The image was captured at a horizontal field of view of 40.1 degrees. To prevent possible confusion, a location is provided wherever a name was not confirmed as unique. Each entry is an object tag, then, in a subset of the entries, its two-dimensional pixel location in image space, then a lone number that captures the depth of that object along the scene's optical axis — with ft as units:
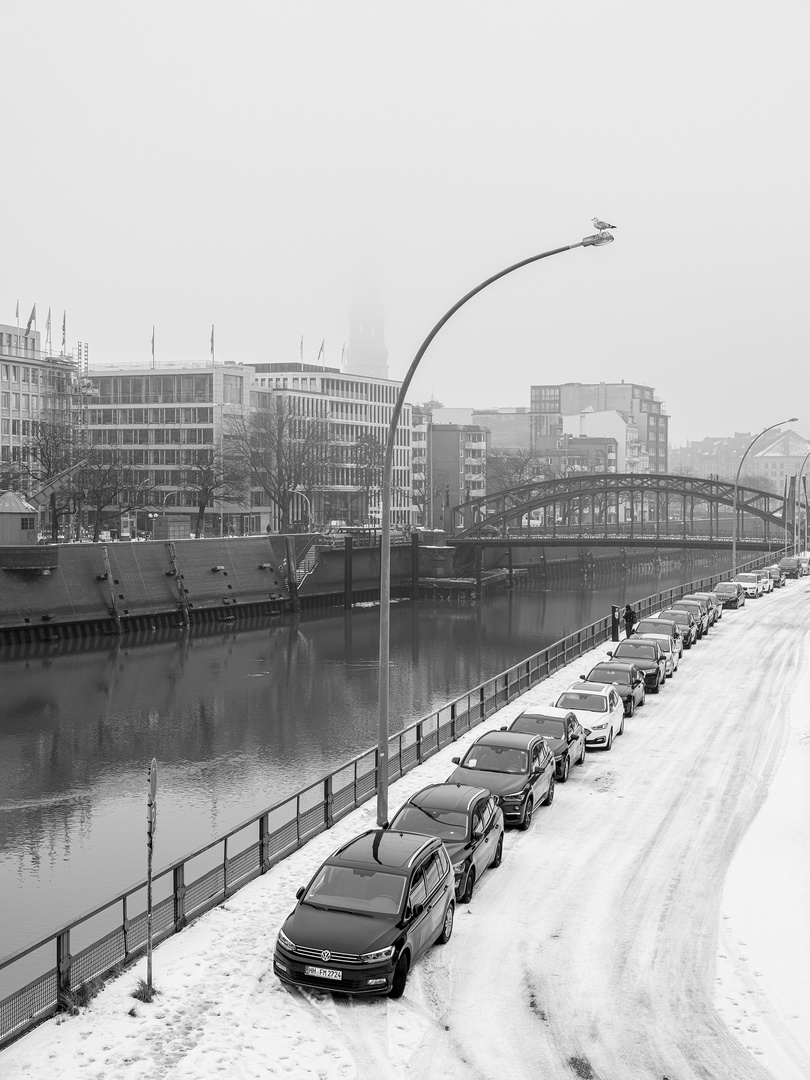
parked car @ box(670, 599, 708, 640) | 172.86
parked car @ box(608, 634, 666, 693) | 122.93
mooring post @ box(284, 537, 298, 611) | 275.80
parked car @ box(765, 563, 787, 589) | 259.39
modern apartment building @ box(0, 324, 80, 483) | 370.12
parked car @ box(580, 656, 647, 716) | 109.50
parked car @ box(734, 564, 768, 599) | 235.20
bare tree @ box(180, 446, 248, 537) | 340.90
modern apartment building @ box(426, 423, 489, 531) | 559.79
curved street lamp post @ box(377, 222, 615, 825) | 61.79
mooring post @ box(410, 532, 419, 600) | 329.52
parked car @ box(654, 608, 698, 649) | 160.76
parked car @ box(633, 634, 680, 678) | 134.92
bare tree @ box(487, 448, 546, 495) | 539.29
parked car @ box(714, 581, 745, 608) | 216.13
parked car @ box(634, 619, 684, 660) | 149.42
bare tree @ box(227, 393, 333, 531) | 359.25
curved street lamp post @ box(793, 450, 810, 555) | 345.14
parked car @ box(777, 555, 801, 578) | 289.94
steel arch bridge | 367.04
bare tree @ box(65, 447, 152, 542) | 313.50
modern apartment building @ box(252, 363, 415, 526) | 428.56
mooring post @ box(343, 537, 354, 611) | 297.33
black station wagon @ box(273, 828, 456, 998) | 44.50
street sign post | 45.34
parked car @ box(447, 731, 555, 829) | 70.38
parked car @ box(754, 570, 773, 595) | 245.18
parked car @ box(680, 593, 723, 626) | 185.68
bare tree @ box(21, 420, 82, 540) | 307.66
